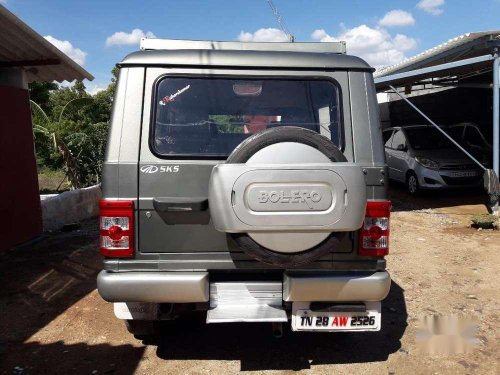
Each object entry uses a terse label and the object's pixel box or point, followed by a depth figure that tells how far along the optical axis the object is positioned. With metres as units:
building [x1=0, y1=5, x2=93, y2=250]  6.57
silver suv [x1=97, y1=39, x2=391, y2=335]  2.84
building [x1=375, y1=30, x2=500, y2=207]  8.16
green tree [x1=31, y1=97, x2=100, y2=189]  10.28
